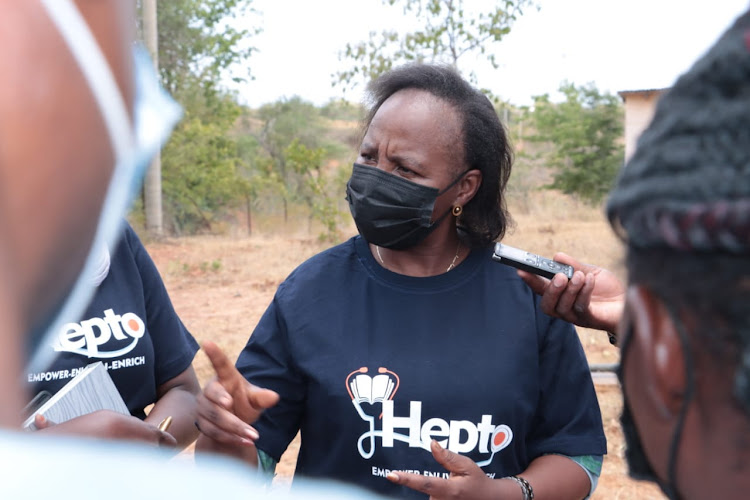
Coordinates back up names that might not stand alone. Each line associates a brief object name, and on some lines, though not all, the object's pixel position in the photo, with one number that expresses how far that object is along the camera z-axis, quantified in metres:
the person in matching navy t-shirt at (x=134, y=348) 2.19
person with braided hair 0.76
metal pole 11.94
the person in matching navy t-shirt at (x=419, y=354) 2.16
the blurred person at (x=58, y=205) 0.50
